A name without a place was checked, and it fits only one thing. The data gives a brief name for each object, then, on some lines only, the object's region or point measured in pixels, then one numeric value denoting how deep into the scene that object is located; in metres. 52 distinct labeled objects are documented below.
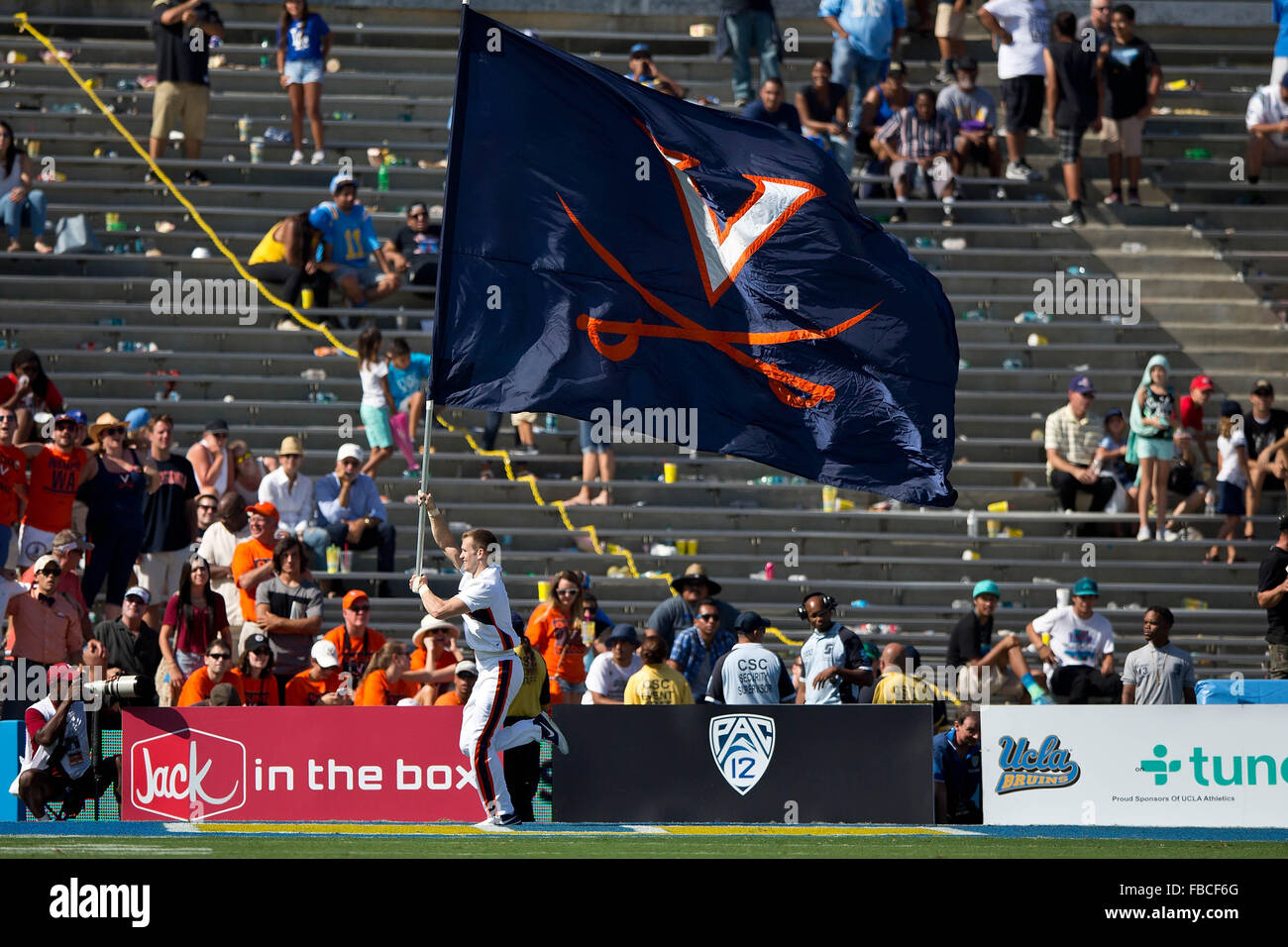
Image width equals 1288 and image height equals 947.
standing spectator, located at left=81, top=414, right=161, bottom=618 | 15.57
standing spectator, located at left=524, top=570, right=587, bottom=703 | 15.19
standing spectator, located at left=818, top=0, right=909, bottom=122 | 22.14
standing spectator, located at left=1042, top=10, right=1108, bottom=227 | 21.70
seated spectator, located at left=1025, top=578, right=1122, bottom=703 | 16.20
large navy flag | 11.33
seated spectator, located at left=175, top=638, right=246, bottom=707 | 13.70
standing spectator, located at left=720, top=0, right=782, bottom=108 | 22.28
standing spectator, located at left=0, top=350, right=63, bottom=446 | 15.63
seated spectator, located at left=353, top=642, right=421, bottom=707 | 14.07
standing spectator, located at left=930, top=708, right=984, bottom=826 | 13.62
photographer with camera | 12.68
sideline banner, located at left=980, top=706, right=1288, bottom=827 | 13.50
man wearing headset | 14.59
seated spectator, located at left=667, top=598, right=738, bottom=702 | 15.02
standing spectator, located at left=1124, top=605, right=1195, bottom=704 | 14.89
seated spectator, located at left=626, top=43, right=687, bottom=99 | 21.27
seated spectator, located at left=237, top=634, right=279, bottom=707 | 13.94
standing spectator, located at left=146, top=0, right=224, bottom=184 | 20.84
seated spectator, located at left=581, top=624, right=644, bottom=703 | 14.83
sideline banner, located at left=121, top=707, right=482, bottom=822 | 13.11
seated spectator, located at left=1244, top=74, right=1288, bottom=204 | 22.25
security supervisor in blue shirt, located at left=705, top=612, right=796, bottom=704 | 14.01
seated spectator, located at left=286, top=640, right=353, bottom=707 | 14.09
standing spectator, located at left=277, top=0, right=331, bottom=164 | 21.27
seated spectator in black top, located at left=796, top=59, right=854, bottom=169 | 21.38
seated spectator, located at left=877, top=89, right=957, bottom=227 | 21.64
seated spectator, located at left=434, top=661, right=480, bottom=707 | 13.84
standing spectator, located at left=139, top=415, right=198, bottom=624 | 15.93
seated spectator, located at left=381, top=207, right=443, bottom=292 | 20.23
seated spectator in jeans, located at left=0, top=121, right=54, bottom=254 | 19.52
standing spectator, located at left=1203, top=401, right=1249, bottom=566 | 18.80
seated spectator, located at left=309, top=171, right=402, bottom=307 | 19.61
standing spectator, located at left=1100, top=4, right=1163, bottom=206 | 22.03
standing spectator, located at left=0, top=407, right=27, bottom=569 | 14.78
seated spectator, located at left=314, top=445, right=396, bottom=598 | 16.75
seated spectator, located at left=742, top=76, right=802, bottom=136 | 20.47
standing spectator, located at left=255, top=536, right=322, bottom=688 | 14.52
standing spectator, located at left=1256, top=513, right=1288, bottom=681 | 15.57
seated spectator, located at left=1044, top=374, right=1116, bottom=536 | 19.06
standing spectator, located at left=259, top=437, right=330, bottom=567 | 16.53
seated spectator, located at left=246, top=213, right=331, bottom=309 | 19.61
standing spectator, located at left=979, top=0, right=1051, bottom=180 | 21.95
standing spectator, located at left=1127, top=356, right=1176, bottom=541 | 18.23
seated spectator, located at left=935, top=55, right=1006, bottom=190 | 22.05
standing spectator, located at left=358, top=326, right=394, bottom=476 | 17.94
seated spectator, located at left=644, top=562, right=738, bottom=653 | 15.66
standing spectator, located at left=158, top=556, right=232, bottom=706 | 14.47
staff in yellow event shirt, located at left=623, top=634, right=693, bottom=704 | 14.09
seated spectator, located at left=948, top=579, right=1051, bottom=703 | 15.96
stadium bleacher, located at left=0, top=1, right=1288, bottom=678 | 18.64
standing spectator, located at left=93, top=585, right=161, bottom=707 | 14.36
